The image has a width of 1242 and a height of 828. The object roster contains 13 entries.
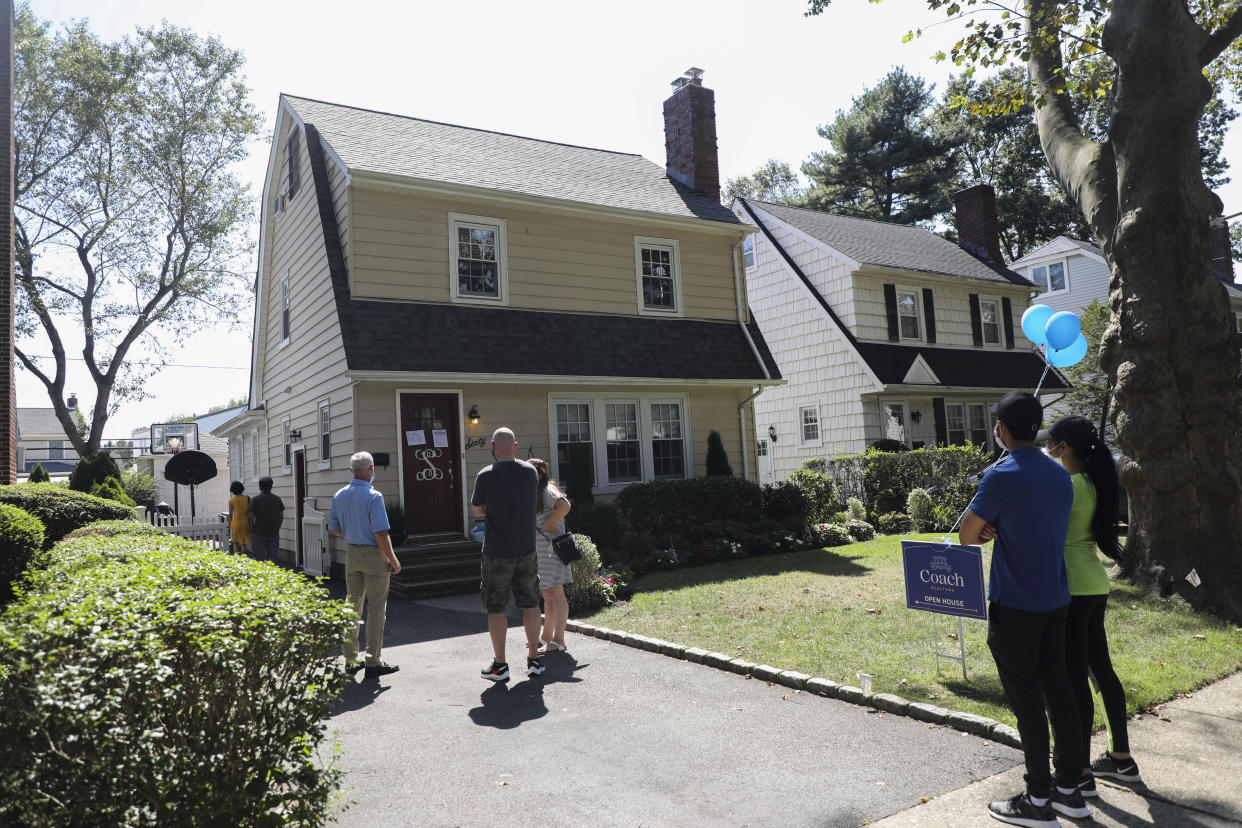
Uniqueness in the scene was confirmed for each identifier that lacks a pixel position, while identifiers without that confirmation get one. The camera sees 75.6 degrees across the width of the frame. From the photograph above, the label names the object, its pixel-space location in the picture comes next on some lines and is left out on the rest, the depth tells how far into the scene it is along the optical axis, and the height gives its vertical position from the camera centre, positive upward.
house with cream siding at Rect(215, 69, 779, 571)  13.14 +2.87
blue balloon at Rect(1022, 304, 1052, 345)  9.48 +1.37
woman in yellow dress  14.28 -0.71
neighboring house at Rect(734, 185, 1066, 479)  20.78 +2.96
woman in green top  4.14 -0.86
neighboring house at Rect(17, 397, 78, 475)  54.61 +3.58
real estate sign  5.92 -1.06
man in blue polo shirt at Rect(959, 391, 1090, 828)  3.79 -0.81
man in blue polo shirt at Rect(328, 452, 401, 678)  7.13 -0.68
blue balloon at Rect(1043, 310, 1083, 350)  9.03 +1.17
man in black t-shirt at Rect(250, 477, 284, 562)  12.17 -0.67
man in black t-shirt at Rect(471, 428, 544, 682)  6.71 -0.61
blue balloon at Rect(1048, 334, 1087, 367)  9.16 +0.92
